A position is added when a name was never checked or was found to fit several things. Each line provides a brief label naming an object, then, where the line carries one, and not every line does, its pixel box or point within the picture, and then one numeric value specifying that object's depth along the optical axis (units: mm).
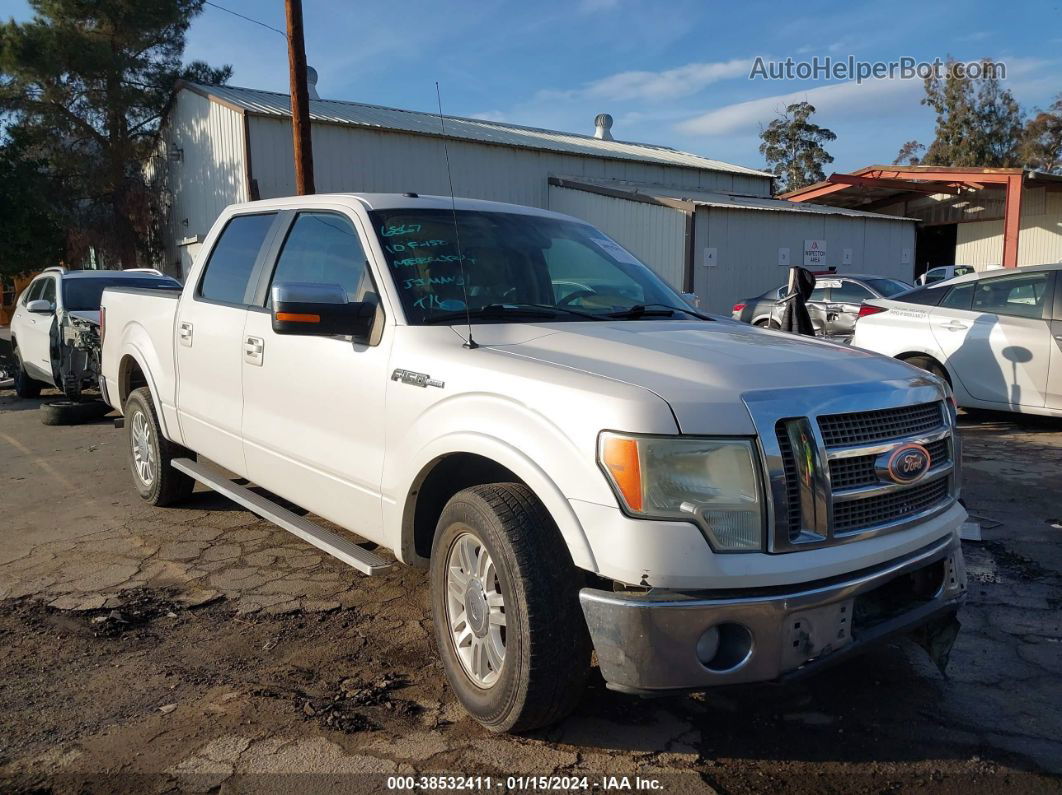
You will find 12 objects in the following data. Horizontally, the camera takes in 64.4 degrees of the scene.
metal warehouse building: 19422
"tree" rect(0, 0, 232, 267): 24391
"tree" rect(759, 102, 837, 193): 56594
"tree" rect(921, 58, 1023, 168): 53531
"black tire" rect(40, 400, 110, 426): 9453
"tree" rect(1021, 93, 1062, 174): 52719
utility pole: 12547
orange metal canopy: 21234
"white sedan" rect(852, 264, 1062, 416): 7527
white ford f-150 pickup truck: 2418
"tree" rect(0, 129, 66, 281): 23094
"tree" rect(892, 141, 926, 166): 59781
